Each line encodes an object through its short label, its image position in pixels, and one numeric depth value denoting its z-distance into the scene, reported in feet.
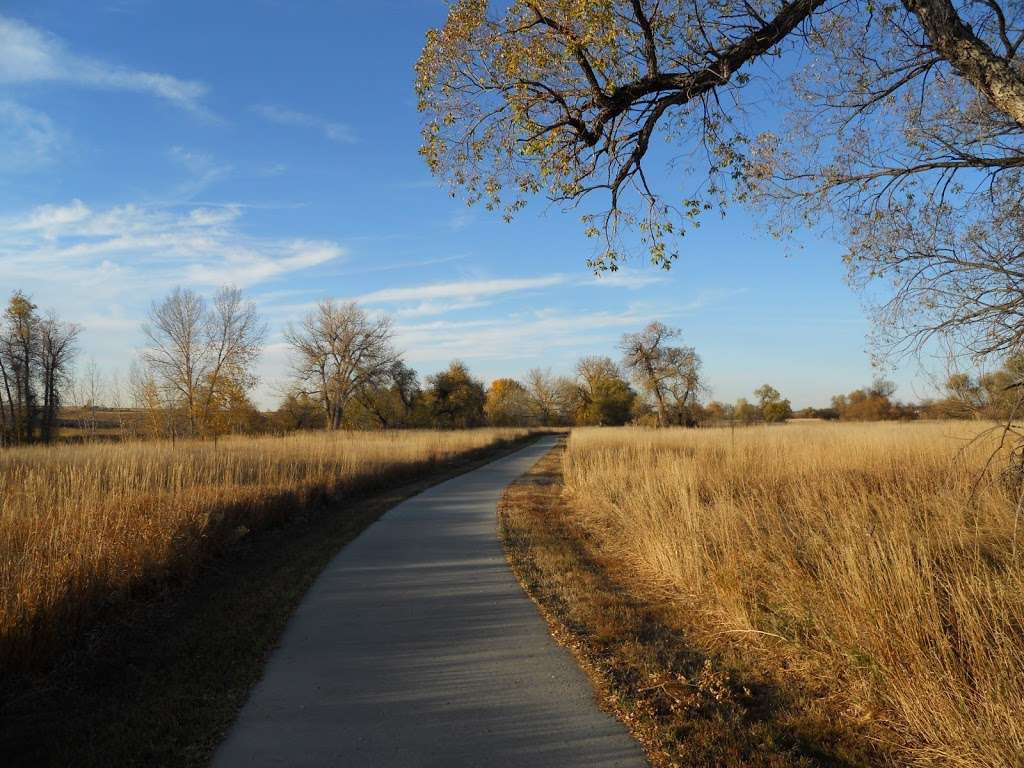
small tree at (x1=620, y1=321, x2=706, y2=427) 157.48
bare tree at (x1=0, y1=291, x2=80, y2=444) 123.75
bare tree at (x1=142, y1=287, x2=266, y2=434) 86.28
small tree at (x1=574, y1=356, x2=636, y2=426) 266.16
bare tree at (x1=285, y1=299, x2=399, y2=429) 164.14
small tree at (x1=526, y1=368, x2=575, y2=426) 325.87
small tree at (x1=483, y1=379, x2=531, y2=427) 274.57
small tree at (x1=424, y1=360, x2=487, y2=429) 220.64
